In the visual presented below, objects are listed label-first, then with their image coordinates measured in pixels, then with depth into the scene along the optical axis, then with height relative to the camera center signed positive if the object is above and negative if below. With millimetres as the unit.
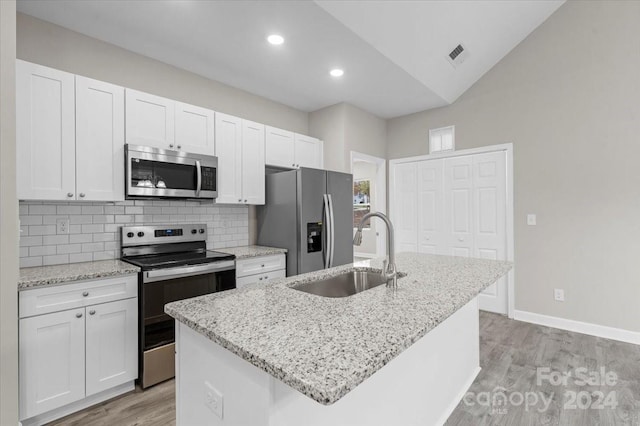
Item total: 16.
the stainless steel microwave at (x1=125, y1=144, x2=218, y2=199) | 2451 +344
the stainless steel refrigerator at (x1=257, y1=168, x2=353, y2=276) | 3199 -47
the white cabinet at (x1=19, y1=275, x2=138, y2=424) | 1843 -844
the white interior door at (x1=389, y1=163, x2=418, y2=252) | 4629 +113
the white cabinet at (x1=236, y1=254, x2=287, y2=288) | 2889 -526
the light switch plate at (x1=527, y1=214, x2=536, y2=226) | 3654 -88
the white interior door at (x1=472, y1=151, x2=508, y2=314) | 3869 -53
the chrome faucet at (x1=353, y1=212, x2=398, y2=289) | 1561 -257
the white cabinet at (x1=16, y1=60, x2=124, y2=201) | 2020 +550
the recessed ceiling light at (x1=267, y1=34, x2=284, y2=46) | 2614 +1460
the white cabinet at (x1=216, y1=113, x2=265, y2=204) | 3066 +550
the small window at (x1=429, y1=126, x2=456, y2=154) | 4261 +998
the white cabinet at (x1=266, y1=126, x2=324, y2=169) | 3500 +758
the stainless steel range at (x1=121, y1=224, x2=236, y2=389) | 2262 -502
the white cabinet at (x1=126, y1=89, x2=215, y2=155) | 2512 +774
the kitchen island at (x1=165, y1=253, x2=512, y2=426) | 805 -367
